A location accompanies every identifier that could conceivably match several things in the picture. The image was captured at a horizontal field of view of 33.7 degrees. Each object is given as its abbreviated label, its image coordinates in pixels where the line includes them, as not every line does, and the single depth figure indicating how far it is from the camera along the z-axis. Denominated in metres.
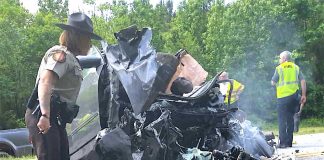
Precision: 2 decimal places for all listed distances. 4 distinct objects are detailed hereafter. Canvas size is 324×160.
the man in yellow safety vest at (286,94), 10.12
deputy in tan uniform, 4.30
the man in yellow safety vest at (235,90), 10.34
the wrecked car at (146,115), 4.97
